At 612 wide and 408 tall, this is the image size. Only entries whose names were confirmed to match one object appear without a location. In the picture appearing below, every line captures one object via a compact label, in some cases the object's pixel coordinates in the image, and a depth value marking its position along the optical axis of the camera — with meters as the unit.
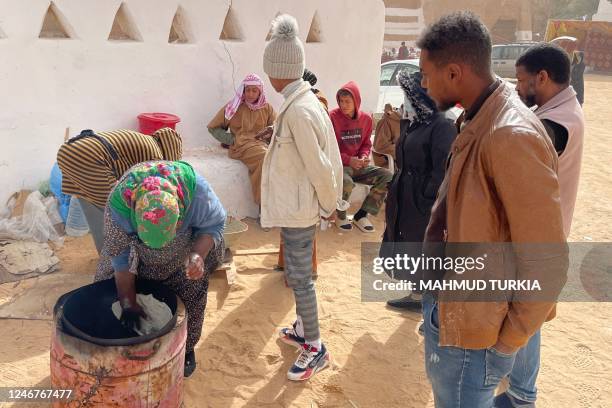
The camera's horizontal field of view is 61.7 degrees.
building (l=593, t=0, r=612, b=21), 30.22
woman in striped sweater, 3.12
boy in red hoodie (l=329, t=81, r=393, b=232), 5.35
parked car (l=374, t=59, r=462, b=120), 8.30
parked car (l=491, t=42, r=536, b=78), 19.39
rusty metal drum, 2.12
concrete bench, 5.18
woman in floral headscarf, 2.20
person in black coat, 3.00
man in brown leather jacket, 1.36
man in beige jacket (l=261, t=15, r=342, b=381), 2.67
